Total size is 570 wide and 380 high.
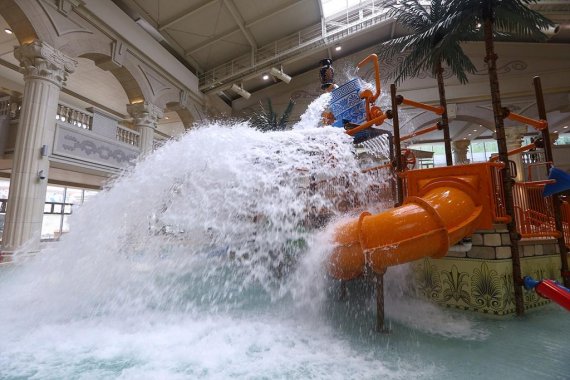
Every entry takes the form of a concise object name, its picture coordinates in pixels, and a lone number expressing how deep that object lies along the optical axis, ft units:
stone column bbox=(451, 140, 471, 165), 46.70
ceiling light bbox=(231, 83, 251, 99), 44.05
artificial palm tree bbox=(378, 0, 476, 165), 15.96
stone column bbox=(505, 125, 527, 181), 39.67
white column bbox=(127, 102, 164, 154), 36.68
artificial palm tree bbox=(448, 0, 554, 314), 10.07
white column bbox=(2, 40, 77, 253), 23.16
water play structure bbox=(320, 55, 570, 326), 7.81
